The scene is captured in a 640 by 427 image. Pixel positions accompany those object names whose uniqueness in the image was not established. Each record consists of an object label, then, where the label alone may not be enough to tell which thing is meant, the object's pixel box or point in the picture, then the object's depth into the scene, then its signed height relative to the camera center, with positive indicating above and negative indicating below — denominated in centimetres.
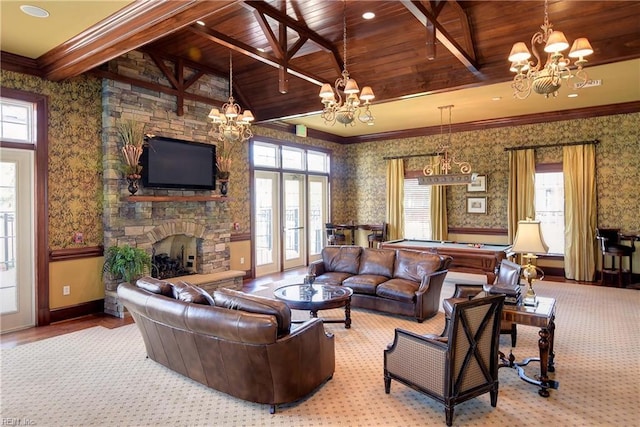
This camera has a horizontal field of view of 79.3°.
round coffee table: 426 -97
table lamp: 374 -33
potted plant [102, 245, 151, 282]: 531 -66
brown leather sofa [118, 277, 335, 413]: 279 -100
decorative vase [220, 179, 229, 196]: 705 +50
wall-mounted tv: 588 +82
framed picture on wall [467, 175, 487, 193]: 909 +64
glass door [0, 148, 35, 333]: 488 -31
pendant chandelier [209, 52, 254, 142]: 496 +127
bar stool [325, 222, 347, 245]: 999 -61
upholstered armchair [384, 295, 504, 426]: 278 -110
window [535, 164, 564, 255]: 828 +14
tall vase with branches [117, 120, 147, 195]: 555 +94
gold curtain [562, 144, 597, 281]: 776 -1
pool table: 630 -73
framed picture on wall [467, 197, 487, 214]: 912 +16
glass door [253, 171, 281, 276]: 852 -20
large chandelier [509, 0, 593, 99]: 303 +127
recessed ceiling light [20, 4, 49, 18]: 363 +197
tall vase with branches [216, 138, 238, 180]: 695 +98
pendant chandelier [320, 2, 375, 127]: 401 +122
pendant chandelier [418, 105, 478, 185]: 740 +70
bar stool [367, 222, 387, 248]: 1007 -62
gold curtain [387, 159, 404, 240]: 1023 +40
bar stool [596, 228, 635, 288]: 694 -71
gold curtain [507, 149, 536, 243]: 840 +54
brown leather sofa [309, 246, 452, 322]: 517 -96
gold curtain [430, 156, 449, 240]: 956 -3
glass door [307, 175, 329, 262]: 1008 +0
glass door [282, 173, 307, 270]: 927 -17
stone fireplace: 556 +27
